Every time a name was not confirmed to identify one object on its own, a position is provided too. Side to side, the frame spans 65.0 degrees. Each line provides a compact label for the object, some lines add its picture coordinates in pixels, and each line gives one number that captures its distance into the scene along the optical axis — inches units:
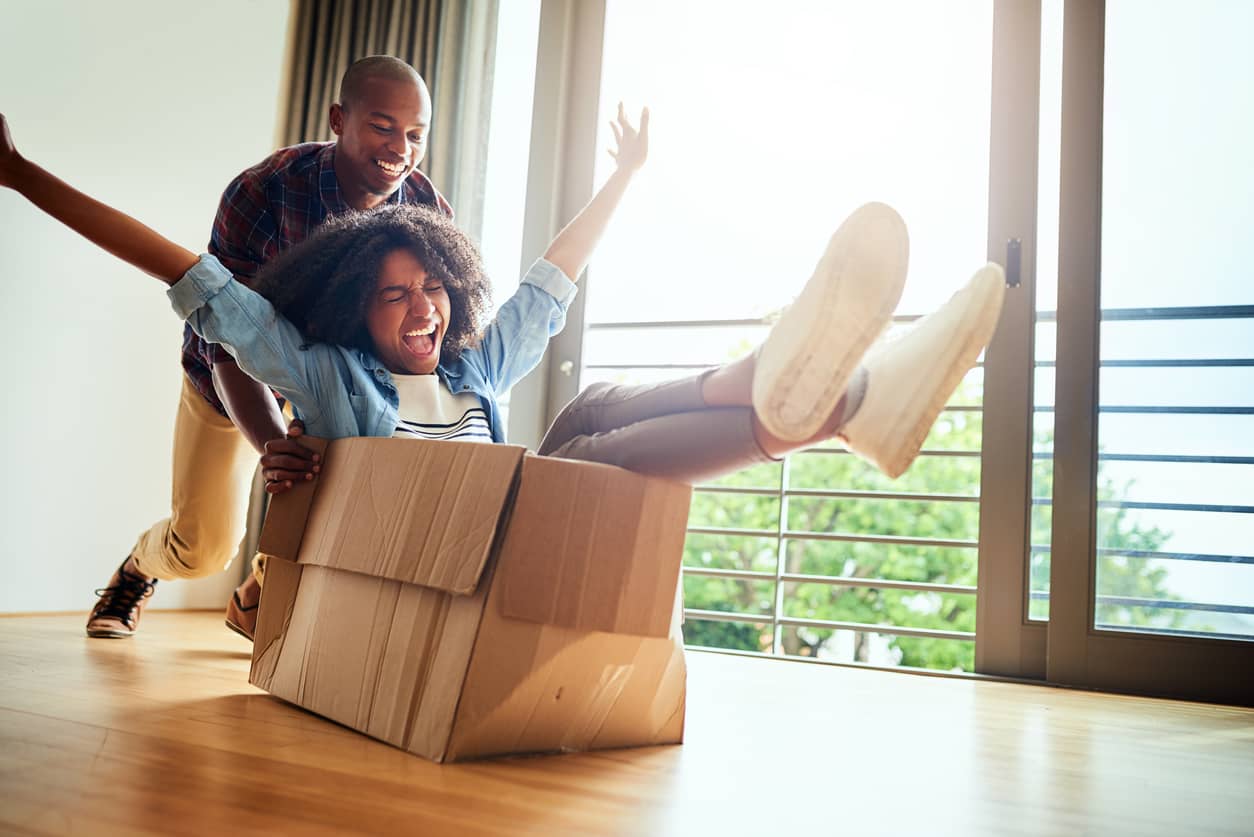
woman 44.4
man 79.8
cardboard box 46.3
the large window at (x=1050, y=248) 100.0
